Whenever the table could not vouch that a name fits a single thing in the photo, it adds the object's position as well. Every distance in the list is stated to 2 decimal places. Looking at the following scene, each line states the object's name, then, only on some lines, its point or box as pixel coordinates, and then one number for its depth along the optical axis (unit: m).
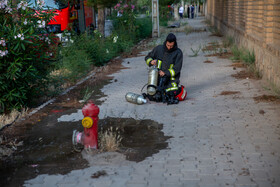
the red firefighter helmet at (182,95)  7.98
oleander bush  7.05
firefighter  7.77
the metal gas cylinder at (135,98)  7.80
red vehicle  15.70
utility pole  23.23
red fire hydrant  5.05
